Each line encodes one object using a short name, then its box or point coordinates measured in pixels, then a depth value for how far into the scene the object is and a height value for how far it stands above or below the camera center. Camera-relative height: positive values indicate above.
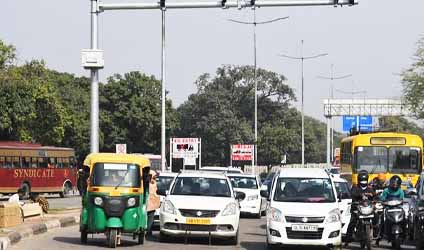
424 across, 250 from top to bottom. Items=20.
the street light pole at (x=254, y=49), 57.79 +7.82
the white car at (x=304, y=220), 17.34 -1.37
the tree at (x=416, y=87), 57.28 +4.76
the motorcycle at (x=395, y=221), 19.14 -1.53
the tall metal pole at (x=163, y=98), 42.34 +2.88
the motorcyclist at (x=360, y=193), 18.86 -0.87
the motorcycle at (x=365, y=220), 18.44 -1.45
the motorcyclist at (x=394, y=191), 19.69 -0.86
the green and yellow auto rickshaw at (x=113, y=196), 18.30 -0.93
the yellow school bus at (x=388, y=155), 29.97 +0.01
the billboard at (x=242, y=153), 57.09 +0.12
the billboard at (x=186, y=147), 45.44 +0.41
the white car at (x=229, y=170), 36.06 -0.71
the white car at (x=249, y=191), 31.15 -1.38
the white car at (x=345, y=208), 20.30 -1.33
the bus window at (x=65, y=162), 49.51 -0.47
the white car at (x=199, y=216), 18.86 -1.40
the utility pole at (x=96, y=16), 22.00 +3.98
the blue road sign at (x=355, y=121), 77.82 +3.26
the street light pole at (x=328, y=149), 77.22 +0.56
